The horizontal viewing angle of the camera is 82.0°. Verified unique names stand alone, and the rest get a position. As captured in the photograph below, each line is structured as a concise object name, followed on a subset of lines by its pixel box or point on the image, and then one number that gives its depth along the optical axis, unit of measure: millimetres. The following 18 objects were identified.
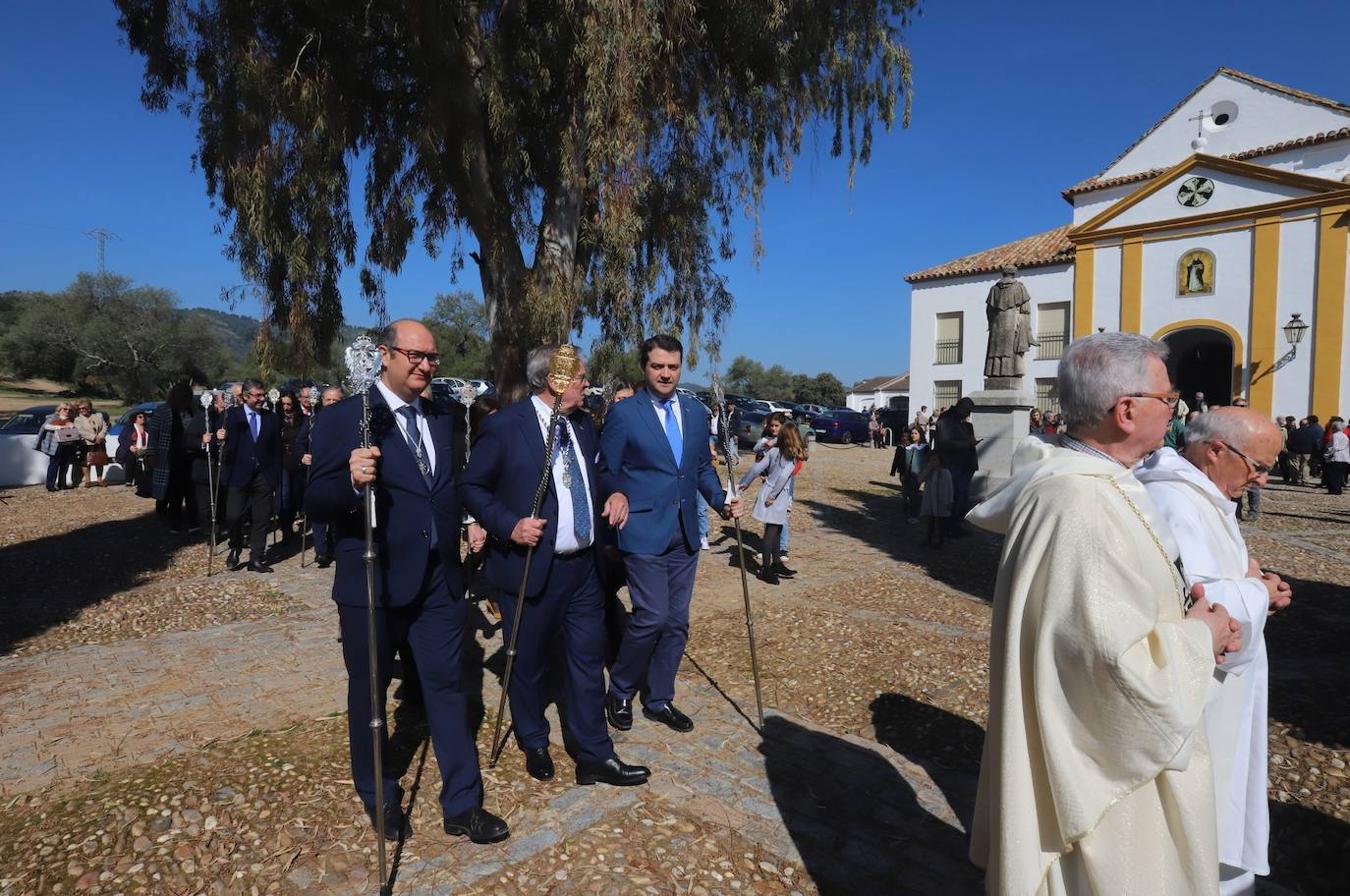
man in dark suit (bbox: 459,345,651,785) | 3543
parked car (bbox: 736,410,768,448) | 24858
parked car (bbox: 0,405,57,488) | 15164
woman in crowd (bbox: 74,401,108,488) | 15266
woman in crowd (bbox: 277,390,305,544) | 9234
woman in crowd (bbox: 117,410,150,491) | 13367
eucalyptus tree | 8445
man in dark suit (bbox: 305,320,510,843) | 2955
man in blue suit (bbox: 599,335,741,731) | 4004
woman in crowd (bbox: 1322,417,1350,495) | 16092
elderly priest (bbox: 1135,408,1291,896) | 2223
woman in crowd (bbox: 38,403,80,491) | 14680
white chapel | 22875
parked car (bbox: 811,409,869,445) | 30875
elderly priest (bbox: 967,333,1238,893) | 1727
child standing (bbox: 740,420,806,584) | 7828
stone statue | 12031
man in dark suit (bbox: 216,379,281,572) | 8055
